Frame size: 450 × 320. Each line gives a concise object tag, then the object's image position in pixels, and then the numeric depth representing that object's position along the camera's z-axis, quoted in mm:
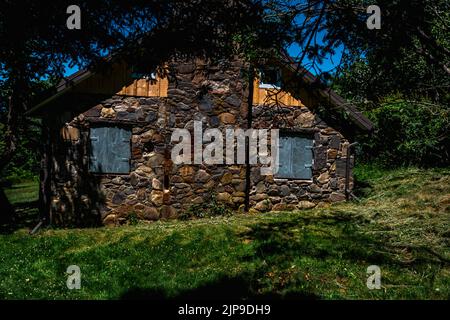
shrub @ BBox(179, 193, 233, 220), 11578
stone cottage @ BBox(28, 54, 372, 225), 11117
